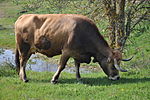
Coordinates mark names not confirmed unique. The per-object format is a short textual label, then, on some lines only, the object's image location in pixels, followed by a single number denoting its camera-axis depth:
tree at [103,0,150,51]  14.04
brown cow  11.59
